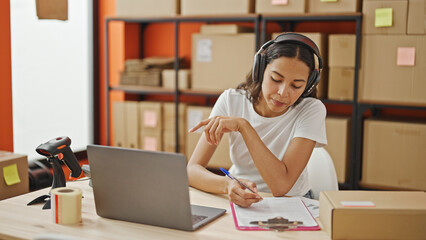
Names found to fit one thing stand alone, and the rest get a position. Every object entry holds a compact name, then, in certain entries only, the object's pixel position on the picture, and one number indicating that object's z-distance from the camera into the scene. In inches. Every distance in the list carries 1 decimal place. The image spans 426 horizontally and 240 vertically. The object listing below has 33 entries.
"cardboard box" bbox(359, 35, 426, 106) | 111.2
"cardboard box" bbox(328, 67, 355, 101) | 119.1
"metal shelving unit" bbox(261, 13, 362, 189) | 116.3
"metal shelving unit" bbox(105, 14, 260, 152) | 128.9
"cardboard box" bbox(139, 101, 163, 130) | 144.3
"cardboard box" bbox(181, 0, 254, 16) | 128.5
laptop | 52.2
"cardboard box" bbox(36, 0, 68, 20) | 79.1
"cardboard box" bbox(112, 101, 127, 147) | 149.4
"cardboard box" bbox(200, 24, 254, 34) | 130.6
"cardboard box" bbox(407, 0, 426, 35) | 109.0
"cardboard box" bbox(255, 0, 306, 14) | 121.0
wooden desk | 52.2
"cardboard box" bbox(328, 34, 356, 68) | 117.7
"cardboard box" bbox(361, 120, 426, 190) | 113.0
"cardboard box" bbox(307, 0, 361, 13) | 116.2
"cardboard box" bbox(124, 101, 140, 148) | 147.0
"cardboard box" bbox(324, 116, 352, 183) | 119.9
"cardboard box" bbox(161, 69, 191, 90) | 140.6
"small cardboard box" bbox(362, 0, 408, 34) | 111.2
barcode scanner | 65.0
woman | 69.0
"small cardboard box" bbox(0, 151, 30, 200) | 82.1
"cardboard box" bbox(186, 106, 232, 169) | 133.2
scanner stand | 66.0
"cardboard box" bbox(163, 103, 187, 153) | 142.3
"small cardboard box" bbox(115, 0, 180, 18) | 137.8
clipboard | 54.6
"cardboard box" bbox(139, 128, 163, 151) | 145.6
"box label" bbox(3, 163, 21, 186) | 82.7
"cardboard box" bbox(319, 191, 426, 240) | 51.1
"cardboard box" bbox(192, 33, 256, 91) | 129.9
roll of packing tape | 55.6
